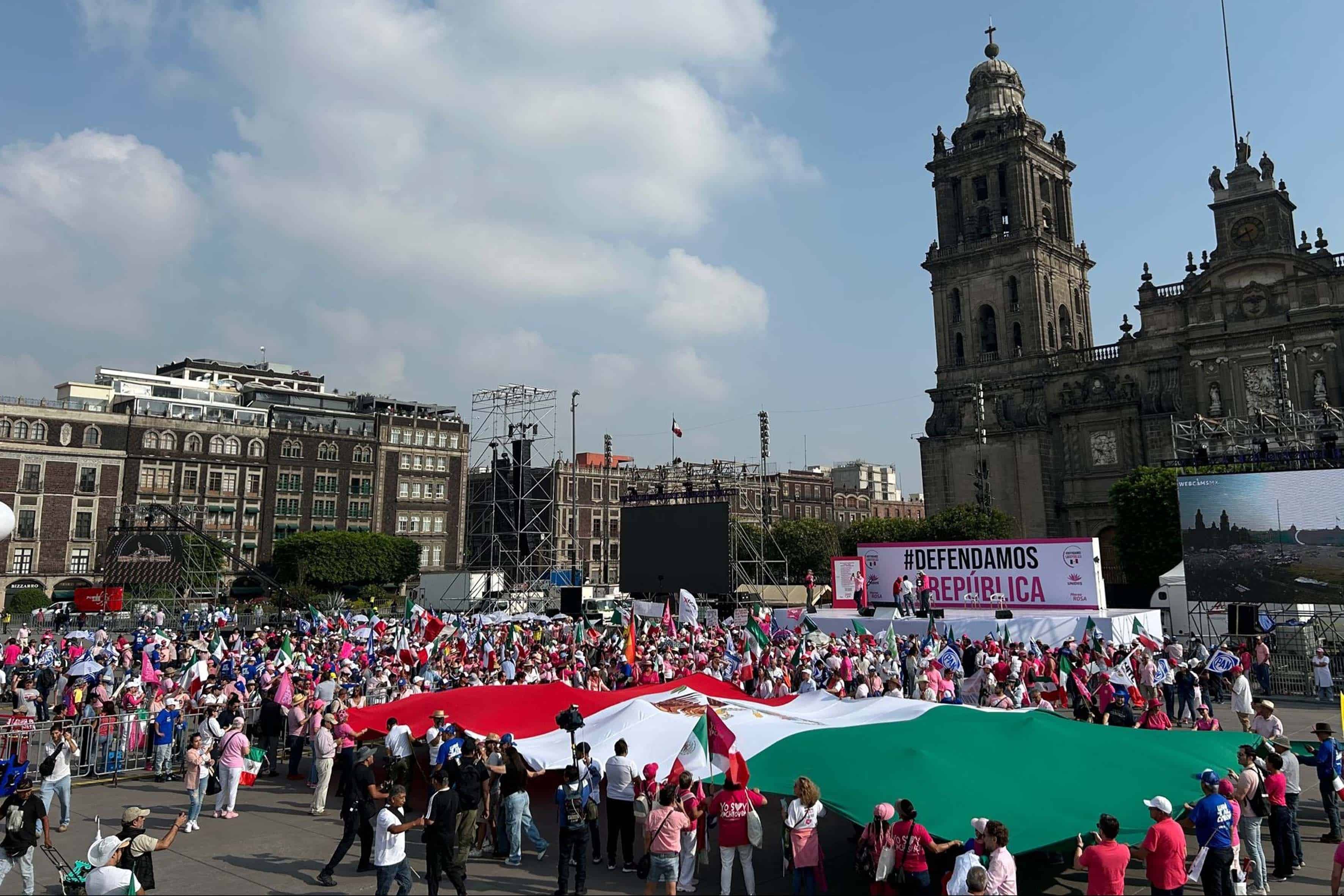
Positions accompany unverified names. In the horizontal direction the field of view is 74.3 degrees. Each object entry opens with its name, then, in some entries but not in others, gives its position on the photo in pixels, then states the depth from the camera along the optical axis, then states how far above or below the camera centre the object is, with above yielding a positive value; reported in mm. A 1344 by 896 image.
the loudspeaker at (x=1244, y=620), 26531 -1759
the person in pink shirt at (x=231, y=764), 13195 -2808
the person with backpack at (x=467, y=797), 10180 -2604
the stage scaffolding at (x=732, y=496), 52312 +4305
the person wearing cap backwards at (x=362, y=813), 10758 -2955
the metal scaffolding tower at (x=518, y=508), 56500 +4242
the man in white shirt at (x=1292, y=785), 10461 -2696
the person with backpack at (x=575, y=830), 10102 -2943
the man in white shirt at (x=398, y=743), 13000 -2513
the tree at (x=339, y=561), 70938 +988
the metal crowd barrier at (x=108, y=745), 15594 -3065
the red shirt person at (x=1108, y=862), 7961 -2668
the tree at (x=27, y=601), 59594 -1638
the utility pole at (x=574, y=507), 56406 +4229
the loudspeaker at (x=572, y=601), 42375 -1521
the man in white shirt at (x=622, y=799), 11117 -2847
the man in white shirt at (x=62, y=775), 12086 -2706
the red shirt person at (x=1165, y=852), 8422 -2737
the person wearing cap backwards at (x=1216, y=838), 9039 -2814
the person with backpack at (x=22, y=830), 9258 -2644
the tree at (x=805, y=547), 77625 +1678
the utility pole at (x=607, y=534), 89375 +3721
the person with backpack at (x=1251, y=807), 9891 -2785
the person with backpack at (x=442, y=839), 9586 -2893
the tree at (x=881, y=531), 72062 +2814
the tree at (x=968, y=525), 60875 +2799
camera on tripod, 13070 -2218
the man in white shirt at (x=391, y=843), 9156 -2789
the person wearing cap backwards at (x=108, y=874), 8266 -2767
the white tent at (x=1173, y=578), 36656 -663
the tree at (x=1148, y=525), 52562 +2237
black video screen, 44062 +981
